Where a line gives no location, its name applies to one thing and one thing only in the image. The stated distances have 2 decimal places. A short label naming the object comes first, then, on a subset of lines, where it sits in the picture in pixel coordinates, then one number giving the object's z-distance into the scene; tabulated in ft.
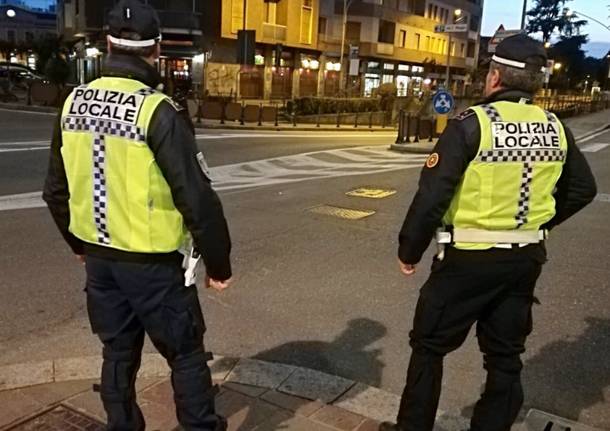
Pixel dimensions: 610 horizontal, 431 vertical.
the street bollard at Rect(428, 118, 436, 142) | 67.22
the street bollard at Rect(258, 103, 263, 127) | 83.38
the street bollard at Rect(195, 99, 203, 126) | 80.69
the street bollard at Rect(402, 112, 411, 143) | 63.98
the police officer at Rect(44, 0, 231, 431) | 7.88
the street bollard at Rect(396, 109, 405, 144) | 62.90
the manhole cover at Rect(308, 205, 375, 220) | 28.40
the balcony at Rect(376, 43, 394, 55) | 175.49
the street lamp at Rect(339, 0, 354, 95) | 153.91
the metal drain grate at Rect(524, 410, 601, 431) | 10.91
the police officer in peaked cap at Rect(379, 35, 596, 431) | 8.82
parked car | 122.42
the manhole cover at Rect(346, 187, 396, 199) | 33.94
